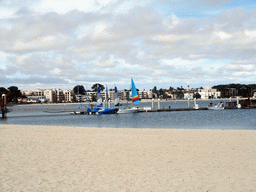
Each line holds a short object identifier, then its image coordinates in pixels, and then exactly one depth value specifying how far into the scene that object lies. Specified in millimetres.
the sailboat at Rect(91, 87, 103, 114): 82188
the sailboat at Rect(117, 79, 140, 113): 72938
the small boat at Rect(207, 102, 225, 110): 79688
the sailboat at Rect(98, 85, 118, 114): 80088
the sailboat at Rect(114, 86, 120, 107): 83250
